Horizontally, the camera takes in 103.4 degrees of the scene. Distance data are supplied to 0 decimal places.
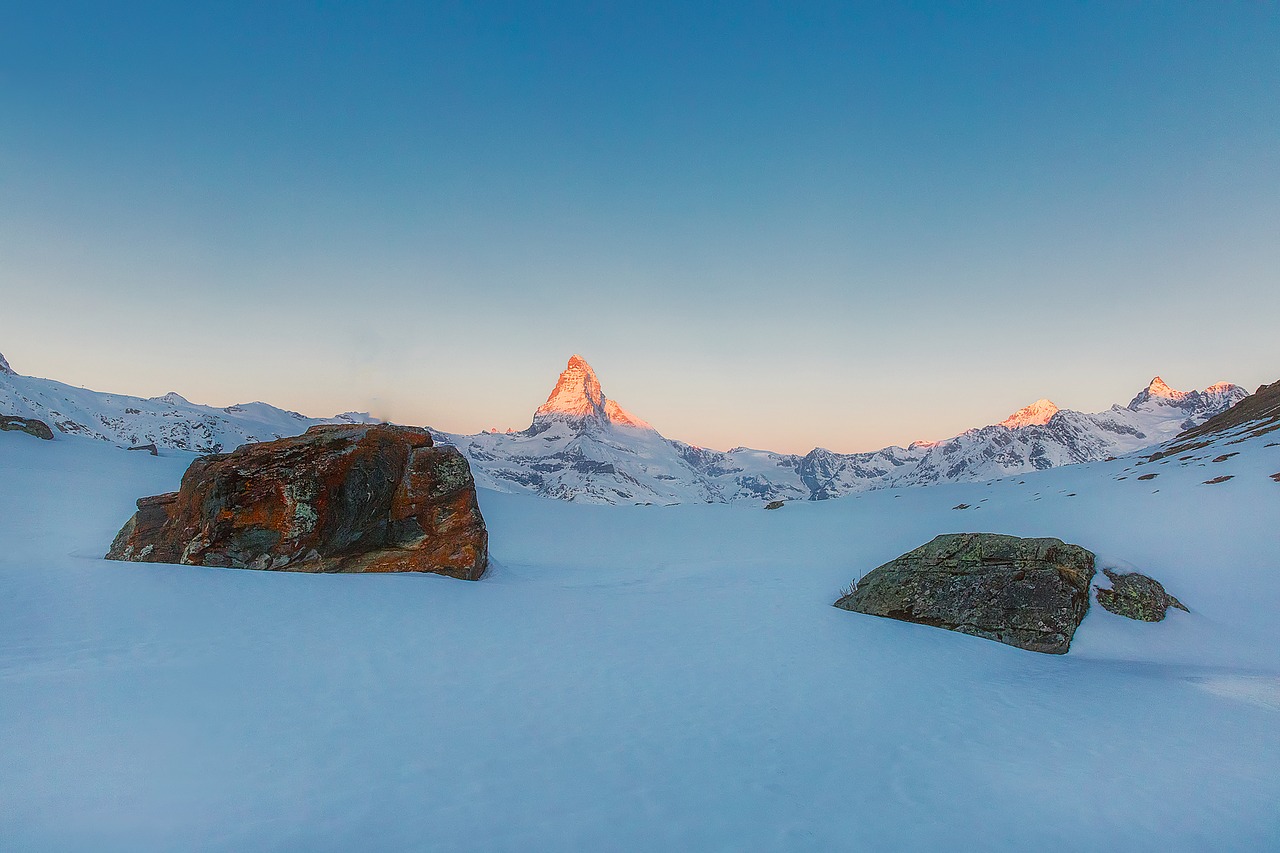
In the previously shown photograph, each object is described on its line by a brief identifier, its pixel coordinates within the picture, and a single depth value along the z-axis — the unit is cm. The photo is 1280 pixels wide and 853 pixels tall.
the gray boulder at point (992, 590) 1030
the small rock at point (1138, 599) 1054
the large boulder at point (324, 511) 1233
